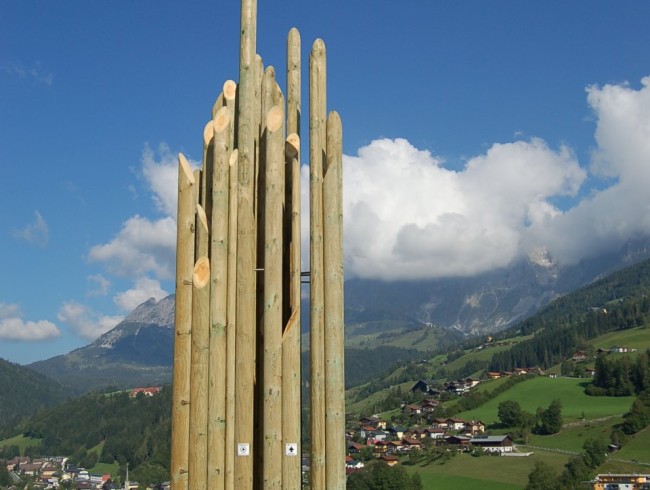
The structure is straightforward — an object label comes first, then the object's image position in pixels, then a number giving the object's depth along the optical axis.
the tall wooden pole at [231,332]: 8.65
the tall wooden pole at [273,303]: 8.41
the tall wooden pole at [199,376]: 8.66
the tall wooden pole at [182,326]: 8.93
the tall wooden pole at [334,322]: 8.49
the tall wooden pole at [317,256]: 8.53
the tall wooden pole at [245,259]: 8.62
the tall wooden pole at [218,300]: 8.59
